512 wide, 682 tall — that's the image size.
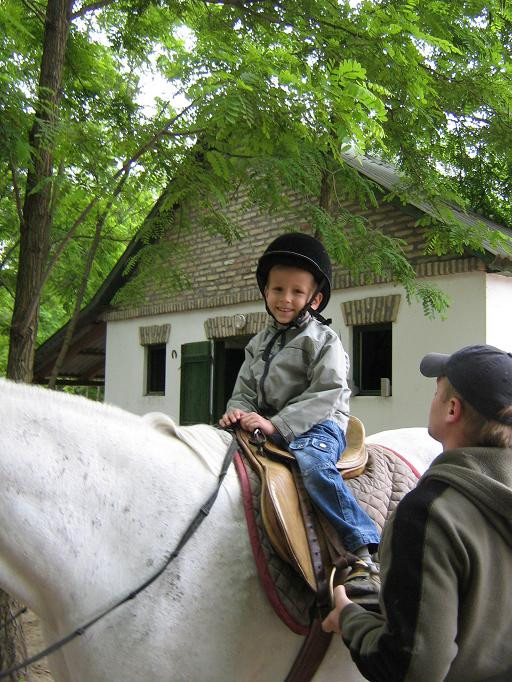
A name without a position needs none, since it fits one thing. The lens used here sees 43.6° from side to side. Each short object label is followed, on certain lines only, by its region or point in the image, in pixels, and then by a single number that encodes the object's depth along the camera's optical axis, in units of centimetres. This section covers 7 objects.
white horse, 171
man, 129
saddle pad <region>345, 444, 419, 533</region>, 226
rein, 167
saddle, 188
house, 746
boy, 203
